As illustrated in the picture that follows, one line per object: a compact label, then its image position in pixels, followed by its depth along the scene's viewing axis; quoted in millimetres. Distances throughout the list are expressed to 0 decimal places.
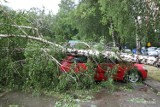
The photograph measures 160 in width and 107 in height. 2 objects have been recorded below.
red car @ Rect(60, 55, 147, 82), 9173
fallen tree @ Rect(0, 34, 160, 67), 9130
